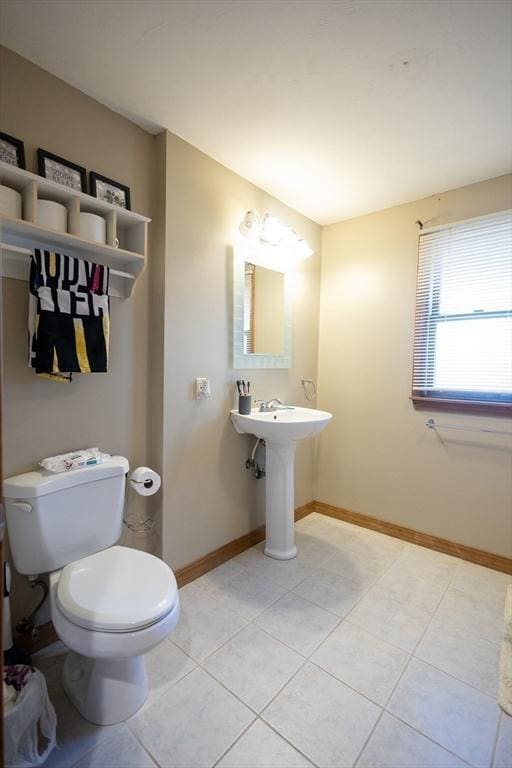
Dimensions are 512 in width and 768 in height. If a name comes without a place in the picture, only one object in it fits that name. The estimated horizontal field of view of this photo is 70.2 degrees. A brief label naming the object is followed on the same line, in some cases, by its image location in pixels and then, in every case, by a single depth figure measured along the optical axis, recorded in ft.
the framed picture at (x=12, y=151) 4.29
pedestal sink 6.54
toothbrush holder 6.95
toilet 3.62
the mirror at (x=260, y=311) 7.10
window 6.89
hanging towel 4.43
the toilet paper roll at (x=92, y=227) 4.79
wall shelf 4.21
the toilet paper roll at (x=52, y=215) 4.42
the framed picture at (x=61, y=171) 4.62
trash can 3.38
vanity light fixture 6.84
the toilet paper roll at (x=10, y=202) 4.11
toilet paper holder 5.48
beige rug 4.33
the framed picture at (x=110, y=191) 5.11
